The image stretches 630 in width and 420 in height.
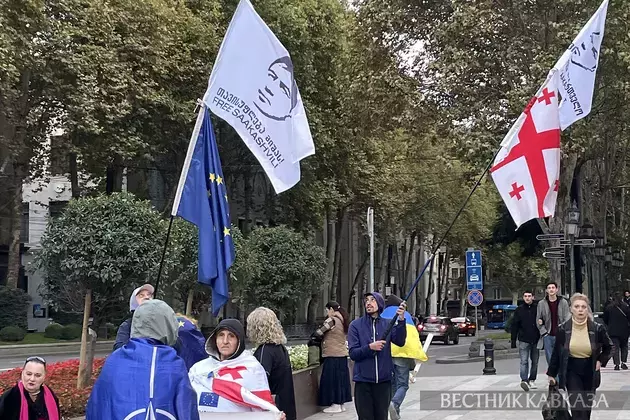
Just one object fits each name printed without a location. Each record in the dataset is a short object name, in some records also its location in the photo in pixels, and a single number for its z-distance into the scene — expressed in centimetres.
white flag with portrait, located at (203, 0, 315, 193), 867
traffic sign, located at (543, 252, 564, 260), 2334
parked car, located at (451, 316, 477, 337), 5228
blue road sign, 2734
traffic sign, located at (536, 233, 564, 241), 2275
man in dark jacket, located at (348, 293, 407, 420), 814
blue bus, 7344
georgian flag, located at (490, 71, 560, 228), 1036
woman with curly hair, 714
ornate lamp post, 2311
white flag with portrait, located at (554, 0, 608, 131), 1142
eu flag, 798
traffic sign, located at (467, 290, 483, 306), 3012
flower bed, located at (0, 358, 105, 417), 992
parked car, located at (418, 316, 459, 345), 4109
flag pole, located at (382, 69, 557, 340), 809
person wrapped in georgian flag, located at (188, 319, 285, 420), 562
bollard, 1894
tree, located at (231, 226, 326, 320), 2978
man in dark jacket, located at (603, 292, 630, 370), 1909
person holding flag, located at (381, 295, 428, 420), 1125
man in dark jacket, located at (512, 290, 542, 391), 1413
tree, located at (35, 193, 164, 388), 1323
